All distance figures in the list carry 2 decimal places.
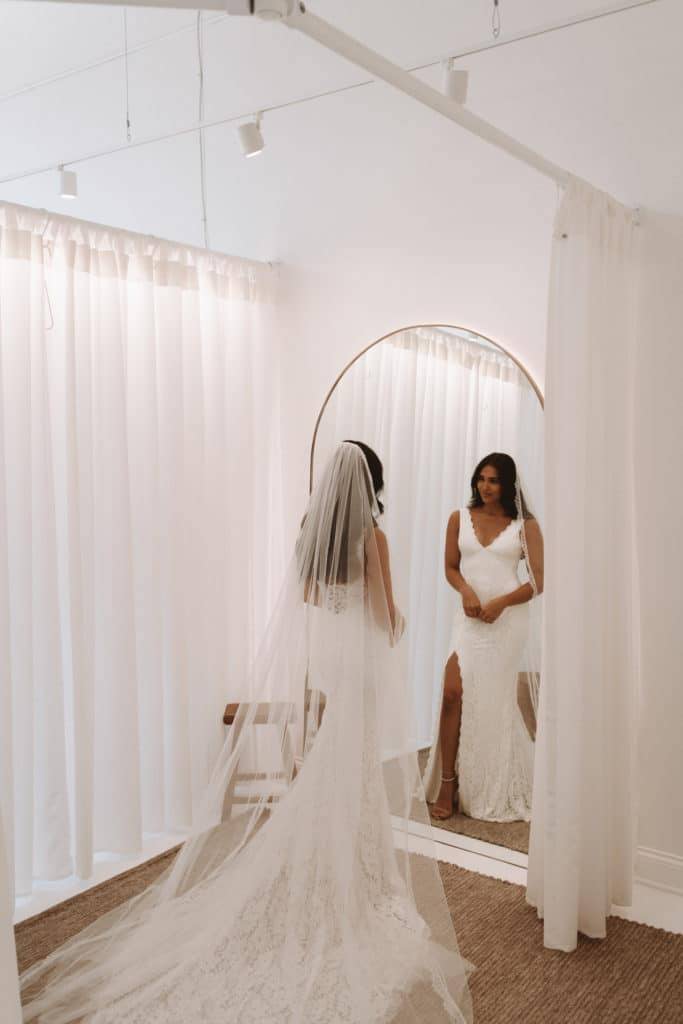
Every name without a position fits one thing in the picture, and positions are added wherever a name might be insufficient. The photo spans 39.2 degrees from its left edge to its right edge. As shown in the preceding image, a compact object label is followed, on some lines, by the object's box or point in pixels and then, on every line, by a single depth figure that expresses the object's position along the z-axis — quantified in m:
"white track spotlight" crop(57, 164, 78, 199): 4.15
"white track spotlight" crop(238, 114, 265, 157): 3.20
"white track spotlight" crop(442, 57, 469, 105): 2.73
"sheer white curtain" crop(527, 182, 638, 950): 2.94
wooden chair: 2.90
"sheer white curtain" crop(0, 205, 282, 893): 3.24
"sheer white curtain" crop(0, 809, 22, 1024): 1.55
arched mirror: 3.60
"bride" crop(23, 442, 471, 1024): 2.51
